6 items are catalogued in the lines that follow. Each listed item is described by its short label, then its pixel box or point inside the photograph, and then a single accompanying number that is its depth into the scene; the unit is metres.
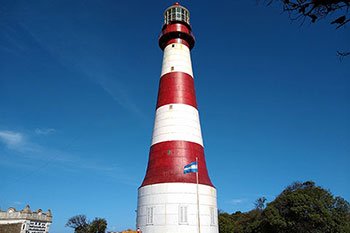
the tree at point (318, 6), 4.95
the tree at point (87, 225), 68.81
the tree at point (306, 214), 40.52
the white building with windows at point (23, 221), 21.77
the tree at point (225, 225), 50.51
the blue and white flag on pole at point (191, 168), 20.36
